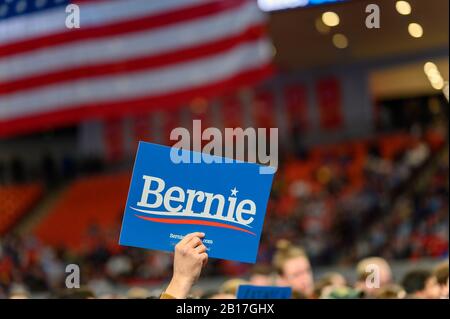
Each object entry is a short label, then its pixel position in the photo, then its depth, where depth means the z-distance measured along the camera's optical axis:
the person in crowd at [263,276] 8.51
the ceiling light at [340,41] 19.89
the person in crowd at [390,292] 6.01
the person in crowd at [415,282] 8.05
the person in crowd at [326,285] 6.96
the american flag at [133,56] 13.19
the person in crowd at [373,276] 7.15
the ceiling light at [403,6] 9.72
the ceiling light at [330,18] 16.73
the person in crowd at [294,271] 8.17
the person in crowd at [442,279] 6.27
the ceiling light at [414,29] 13.14
